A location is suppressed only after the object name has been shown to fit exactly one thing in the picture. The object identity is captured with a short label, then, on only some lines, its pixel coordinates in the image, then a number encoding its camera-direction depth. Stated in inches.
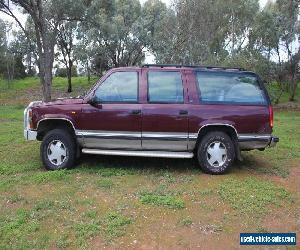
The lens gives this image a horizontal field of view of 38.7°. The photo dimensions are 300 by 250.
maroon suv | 301.9
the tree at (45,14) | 809.5
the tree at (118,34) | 1164.8
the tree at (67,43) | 1396.4
